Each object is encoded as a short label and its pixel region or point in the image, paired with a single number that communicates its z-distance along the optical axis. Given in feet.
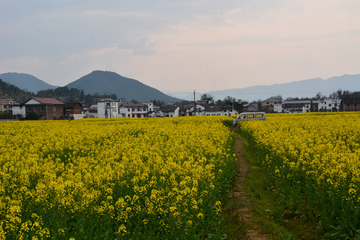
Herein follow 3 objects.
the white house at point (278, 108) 405.88
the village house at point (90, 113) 381.44
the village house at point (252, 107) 452.92
